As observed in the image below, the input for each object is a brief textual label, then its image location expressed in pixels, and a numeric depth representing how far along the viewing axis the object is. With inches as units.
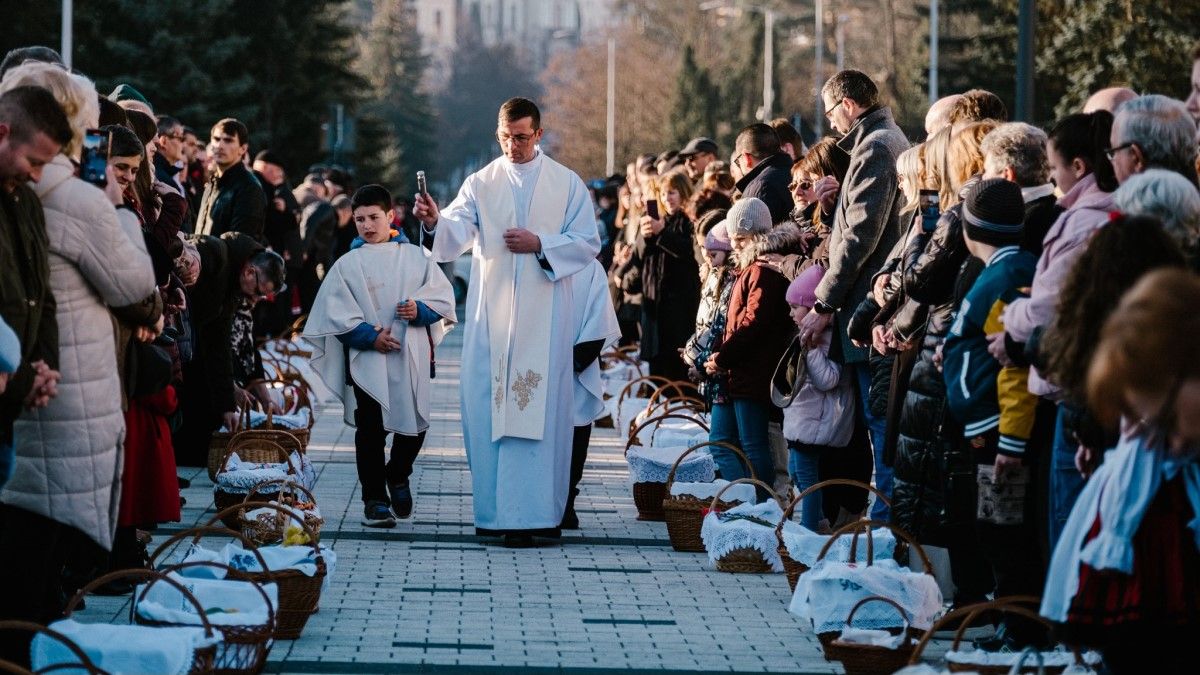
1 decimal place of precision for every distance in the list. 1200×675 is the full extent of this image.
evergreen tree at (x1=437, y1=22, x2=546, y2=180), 6368.1
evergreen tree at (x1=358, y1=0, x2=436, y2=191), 4138.8
